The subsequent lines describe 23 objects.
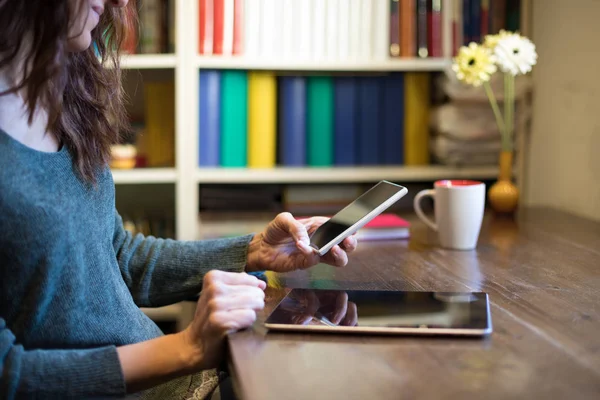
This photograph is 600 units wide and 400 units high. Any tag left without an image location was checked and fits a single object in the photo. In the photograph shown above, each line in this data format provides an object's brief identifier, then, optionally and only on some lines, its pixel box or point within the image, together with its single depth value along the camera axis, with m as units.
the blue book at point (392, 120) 2.10
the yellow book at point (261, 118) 2.08
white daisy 1.67
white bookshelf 1.99
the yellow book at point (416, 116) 2.12
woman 0.79
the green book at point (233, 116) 2.06
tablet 0.80
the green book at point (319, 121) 2.09
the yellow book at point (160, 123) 2.18
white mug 1.33
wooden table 0.64
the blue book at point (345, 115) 2.09
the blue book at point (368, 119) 2.10
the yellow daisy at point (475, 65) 1.67
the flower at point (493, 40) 1.69
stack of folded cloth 1.99
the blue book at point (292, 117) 2.08
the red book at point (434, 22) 2.06
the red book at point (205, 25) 2.01
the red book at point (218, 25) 2.00
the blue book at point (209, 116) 2.04
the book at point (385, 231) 1.49
